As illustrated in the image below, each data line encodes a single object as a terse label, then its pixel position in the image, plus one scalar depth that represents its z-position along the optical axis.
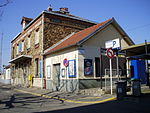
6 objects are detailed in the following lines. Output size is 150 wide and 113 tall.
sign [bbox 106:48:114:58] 10.98
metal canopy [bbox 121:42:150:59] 10.59
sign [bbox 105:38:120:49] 11.57
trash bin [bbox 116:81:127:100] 9.02
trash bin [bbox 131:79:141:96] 9.21
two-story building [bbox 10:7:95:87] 18.31
